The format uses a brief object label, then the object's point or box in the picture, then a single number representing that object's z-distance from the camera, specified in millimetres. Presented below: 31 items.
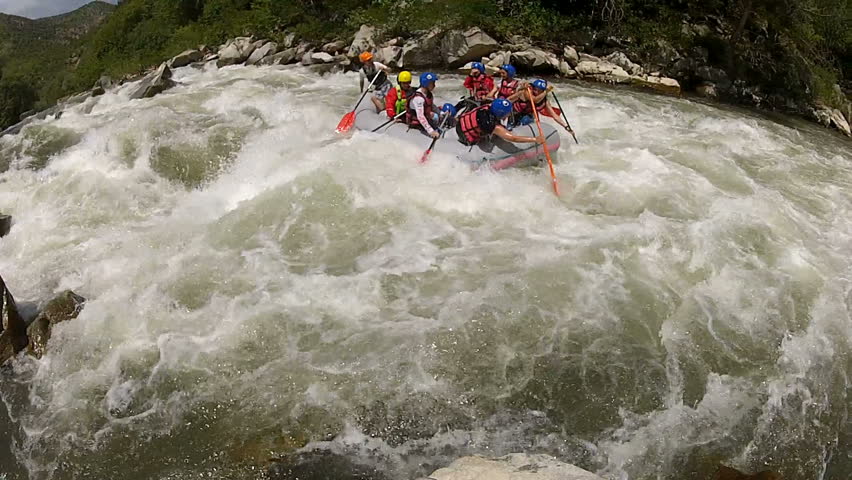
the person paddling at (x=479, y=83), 10375
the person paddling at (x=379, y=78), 9977
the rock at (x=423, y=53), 15648
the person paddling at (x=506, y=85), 9766
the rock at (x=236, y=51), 17016
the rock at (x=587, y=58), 15281
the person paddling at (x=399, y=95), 9312
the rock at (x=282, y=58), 16141
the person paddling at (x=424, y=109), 8766
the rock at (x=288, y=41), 17281
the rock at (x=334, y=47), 16547
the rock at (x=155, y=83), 13047
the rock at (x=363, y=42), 16125
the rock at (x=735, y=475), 4238
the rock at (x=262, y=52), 16719
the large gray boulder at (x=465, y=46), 15328
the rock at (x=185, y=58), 17562
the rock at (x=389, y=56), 15758
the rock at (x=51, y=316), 5683
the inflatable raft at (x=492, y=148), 8305
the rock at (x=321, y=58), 15852
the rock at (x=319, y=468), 4422
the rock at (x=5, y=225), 7629
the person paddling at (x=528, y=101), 9008
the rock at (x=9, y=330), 5555
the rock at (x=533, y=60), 15133
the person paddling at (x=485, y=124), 8091
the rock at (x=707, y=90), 14516
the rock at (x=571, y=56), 15188
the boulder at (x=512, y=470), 3383
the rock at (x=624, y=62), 14945
